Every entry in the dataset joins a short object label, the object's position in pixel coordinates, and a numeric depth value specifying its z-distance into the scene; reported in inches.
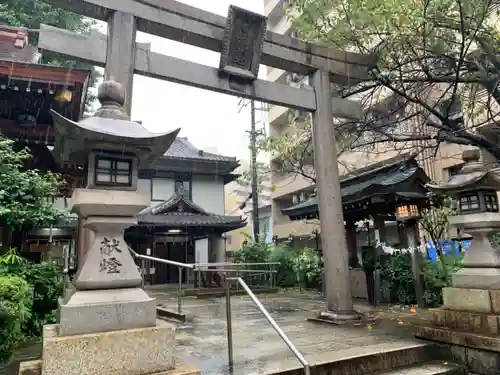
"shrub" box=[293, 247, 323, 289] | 556.2
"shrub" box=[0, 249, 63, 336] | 248.5
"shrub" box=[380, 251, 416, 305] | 377.4
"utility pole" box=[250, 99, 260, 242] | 706.8
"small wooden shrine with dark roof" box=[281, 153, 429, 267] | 355.6
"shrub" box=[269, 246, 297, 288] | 634.8
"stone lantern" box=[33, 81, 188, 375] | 118.0
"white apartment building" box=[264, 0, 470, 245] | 894.1
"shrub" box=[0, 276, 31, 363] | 162.4
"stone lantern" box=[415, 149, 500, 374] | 185.0
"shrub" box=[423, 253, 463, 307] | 341.4
